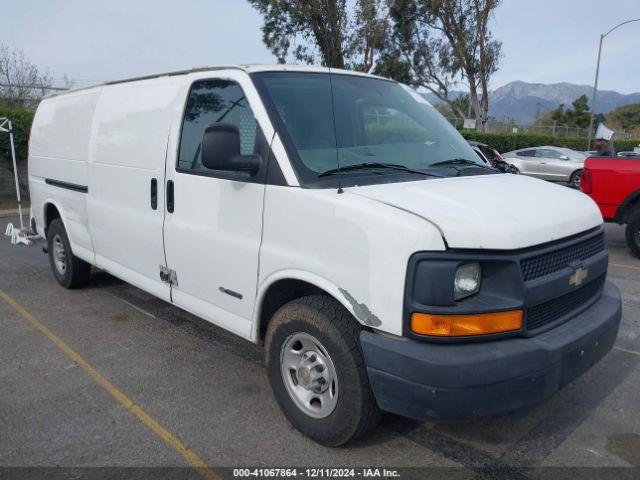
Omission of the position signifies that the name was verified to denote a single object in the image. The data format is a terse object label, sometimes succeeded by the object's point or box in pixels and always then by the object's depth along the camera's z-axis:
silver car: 19.34
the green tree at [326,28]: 25.31
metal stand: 8.65
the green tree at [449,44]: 31.17
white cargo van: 2.56
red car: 8.15
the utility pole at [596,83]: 31.25
